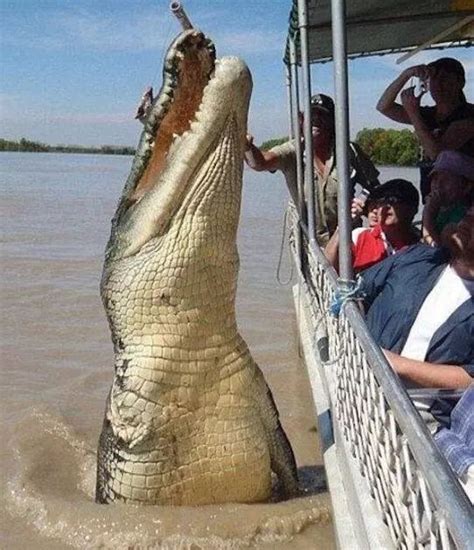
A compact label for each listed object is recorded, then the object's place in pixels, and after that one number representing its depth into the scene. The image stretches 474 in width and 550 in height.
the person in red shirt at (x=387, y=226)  4.28
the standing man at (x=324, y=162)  5.62
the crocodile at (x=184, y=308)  3.07
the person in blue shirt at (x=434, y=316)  2.68
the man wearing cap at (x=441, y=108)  4.31
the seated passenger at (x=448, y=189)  3.58
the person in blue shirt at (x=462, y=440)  2.08
